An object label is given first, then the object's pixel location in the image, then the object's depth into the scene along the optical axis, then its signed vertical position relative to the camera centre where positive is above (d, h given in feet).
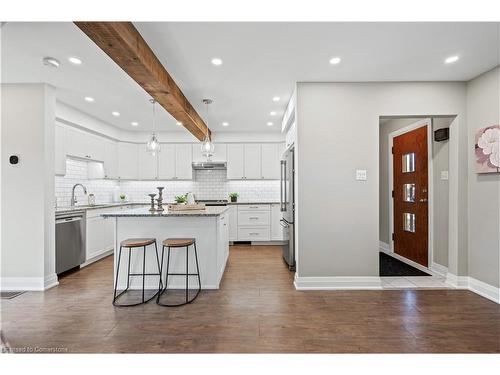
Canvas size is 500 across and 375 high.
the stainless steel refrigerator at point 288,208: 12.55 -1.11
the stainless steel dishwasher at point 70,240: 12.00 -2.61
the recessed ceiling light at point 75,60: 8.79 +4.50
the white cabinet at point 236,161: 20.31 +2.09
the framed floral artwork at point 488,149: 9.35 +1.38
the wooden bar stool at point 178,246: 9.34 -2.61
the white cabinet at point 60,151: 13.04 +1.94
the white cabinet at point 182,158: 20.31 +2.34
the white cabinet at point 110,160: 17.90 +2.04
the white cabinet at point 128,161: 19.58 +2.08
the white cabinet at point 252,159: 20.34 +2.24
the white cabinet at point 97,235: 14.18 -2.87
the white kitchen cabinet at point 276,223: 19.31 -2.77
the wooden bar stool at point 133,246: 9.22 -2.45
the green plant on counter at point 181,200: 12.77 -0.64
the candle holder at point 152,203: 11.78 -0.77
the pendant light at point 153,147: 11.55 +1.85
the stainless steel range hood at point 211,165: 20.29 +1.80
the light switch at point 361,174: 10.69 +0.52
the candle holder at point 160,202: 12.37 -0.72
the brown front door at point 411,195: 13.12 -0.51
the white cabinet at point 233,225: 19.31 -2.90
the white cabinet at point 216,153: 20.31 +2.75
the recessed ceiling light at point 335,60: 8.89 +4.51
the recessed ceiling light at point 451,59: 8.81 +4.48
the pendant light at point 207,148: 12.62 +1.96
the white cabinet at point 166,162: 20.24 +2.03
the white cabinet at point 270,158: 20.30 +2.31
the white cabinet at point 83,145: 14.16 +2.63
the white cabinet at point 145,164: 20.21 +1.87
